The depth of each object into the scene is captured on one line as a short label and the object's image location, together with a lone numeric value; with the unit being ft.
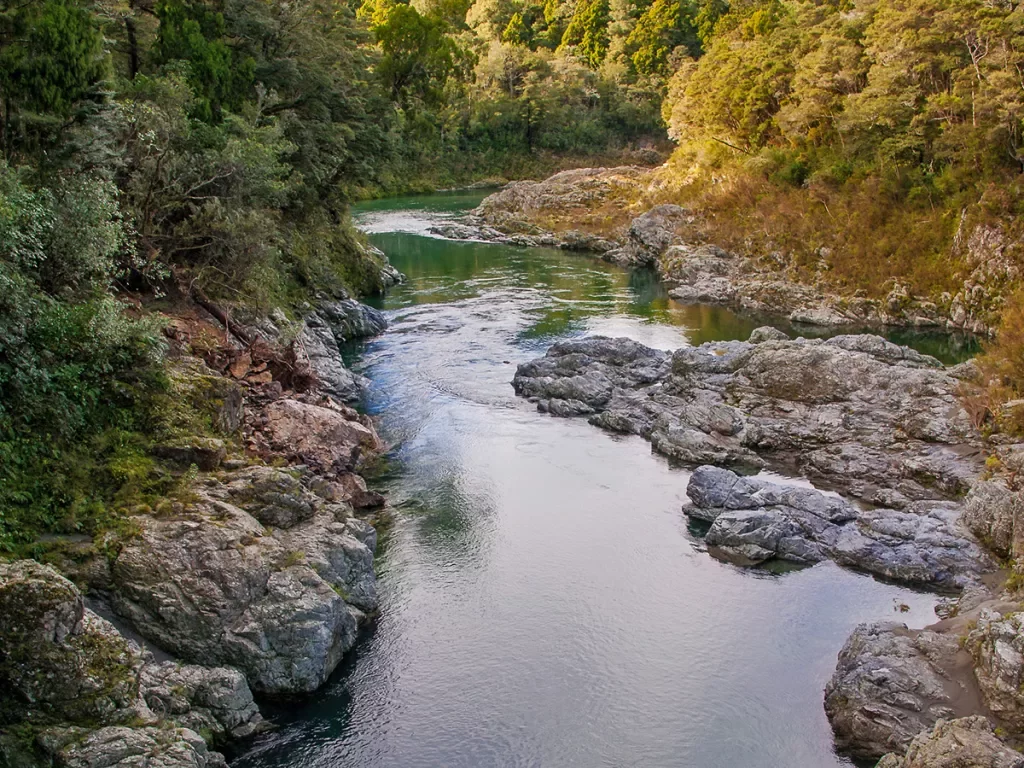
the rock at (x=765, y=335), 118.01
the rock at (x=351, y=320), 125.08
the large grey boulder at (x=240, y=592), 50.16
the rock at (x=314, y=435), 73.77
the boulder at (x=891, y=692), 48.44
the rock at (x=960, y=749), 39.60
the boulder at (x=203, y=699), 45.70
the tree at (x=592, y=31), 371.56
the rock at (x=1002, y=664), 45.96
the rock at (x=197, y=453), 59.52
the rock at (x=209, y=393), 65.82
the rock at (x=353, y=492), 71.67
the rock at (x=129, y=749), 39.40
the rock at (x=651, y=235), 190.49
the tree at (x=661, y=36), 341.82
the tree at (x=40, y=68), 65.87
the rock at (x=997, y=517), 65.82
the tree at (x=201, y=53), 100.63
